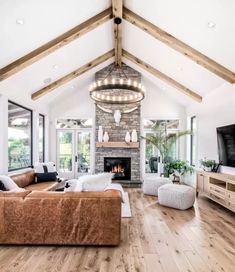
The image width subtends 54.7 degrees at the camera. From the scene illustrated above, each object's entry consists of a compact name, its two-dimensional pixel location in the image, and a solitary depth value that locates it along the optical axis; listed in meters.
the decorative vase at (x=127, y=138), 8.34
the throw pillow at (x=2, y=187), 3.95
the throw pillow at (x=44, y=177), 5.95
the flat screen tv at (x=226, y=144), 5.09
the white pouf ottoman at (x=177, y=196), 4.99
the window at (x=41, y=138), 8.16
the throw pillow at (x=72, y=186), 3.42
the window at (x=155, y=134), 8.67
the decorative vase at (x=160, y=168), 8.59
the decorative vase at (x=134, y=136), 8.36
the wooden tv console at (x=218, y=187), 4.58
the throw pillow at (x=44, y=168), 6.09
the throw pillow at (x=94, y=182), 3.38
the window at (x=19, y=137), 5.87
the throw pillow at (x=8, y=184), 4.04
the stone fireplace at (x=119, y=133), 8.41
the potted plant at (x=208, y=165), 5.91
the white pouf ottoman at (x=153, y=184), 6.34
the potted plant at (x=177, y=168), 7.44
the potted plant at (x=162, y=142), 7.92
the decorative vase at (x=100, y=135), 8.38
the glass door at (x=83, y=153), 8.77
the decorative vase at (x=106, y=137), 8.35
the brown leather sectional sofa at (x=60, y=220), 3.08
